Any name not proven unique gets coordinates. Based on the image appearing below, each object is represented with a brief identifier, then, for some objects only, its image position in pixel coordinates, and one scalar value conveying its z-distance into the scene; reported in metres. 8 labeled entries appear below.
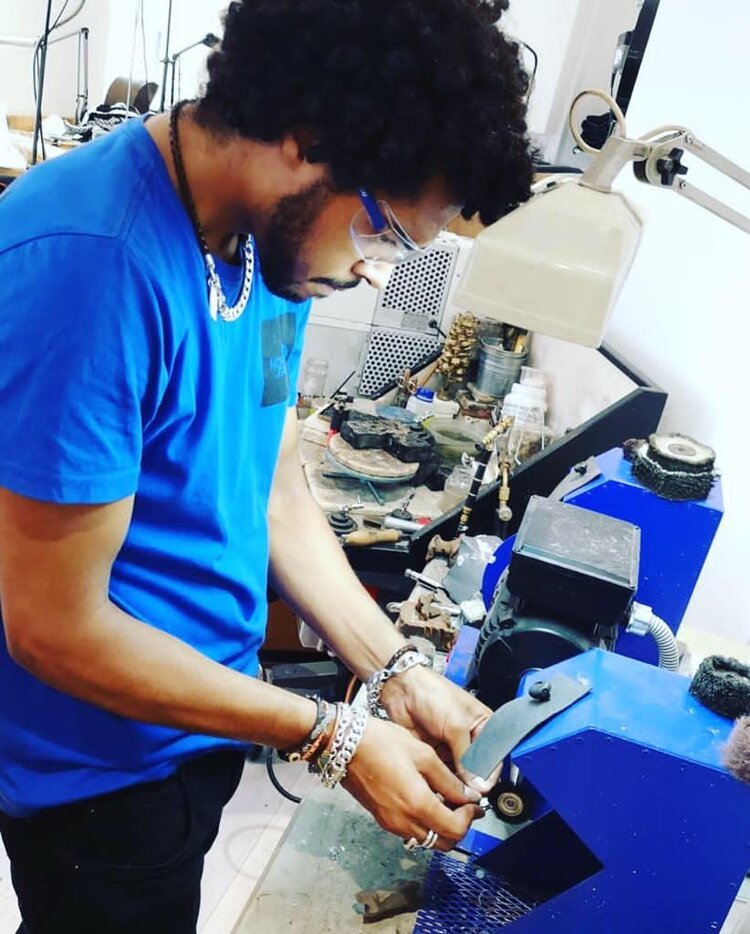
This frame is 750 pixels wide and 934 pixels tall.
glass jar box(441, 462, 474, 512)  2.04
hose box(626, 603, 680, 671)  1.09
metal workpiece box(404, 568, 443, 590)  1.56
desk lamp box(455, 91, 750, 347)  0.86
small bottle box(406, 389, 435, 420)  2.43
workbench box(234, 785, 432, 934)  0.91
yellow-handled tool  1.79
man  0.63
